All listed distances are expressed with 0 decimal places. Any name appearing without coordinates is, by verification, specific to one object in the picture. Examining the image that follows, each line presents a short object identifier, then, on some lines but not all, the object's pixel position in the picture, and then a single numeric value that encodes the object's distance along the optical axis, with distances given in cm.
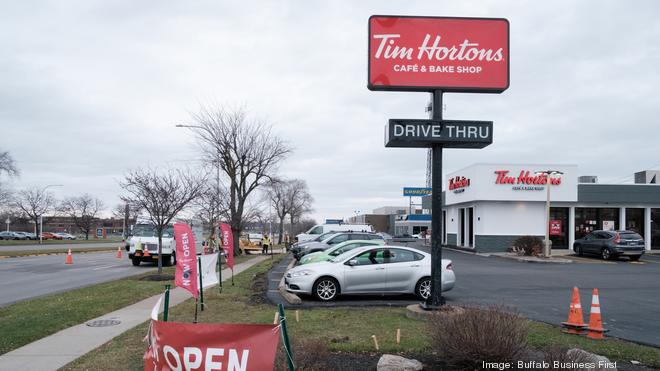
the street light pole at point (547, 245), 2777
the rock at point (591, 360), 565
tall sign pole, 1009
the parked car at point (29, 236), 7501
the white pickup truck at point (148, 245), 2528
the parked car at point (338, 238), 2375
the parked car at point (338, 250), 1682
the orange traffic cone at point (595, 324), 841
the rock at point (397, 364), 605
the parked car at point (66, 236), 8222
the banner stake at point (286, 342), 439
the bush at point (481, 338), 586
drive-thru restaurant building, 3328
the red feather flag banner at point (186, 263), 1027
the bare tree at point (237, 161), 3039
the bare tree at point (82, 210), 9469
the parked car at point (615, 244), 2716
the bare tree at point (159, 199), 1830
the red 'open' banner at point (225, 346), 410
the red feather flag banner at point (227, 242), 1605
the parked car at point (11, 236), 7419
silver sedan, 1258
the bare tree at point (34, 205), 8369
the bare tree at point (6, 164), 5722
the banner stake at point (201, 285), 1118
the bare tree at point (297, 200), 8269
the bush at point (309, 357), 582
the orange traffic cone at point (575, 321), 870
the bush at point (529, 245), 2917
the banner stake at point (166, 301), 585
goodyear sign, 7064
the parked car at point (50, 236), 7886
